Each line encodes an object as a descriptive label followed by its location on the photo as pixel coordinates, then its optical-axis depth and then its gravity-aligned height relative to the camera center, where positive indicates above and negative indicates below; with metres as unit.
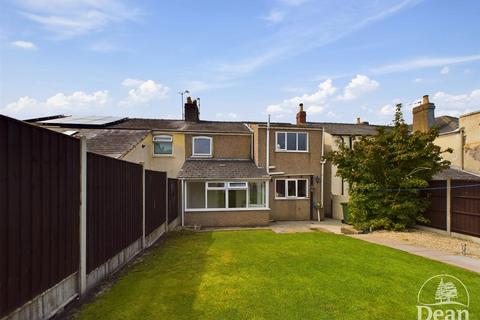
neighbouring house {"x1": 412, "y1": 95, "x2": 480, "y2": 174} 17.28 +1.49
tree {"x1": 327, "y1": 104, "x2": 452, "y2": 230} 13.95 -0.58
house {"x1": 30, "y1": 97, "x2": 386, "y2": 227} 17.41 -0.20
